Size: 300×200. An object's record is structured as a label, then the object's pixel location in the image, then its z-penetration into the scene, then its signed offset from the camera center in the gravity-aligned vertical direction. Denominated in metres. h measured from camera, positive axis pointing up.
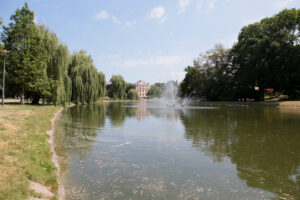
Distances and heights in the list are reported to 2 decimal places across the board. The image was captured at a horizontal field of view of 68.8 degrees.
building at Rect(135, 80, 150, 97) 154.88 +7.76
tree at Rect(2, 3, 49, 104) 21.17 +4.60
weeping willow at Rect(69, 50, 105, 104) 30.75 +2.94
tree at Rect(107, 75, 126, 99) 63.12 +3.89
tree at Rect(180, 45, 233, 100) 49.84 +5.73
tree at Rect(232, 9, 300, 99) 33.44 +7.26
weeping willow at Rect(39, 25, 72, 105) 23.28 +4.11
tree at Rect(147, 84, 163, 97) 138.41 +5.11
